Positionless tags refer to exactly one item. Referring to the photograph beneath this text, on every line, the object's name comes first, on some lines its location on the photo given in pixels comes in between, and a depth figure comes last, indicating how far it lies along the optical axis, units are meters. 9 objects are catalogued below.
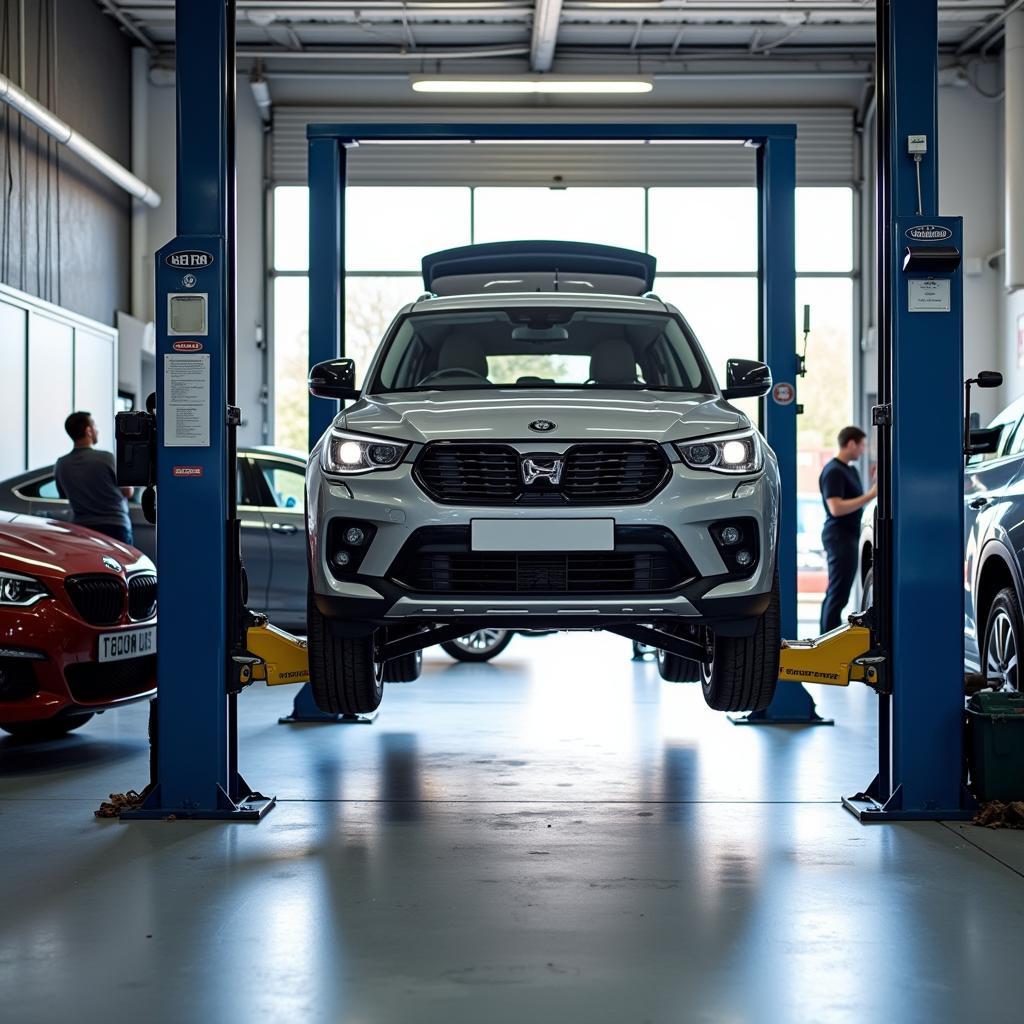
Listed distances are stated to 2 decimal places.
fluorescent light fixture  11.85
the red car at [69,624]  5.27
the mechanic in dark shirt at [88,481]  8.07
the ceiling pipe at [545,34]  13.79
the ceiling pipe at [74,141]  11.23
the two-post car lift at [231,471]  4.67
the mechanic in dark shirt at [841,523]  9.30
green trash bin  4.59
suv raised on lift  4.15
